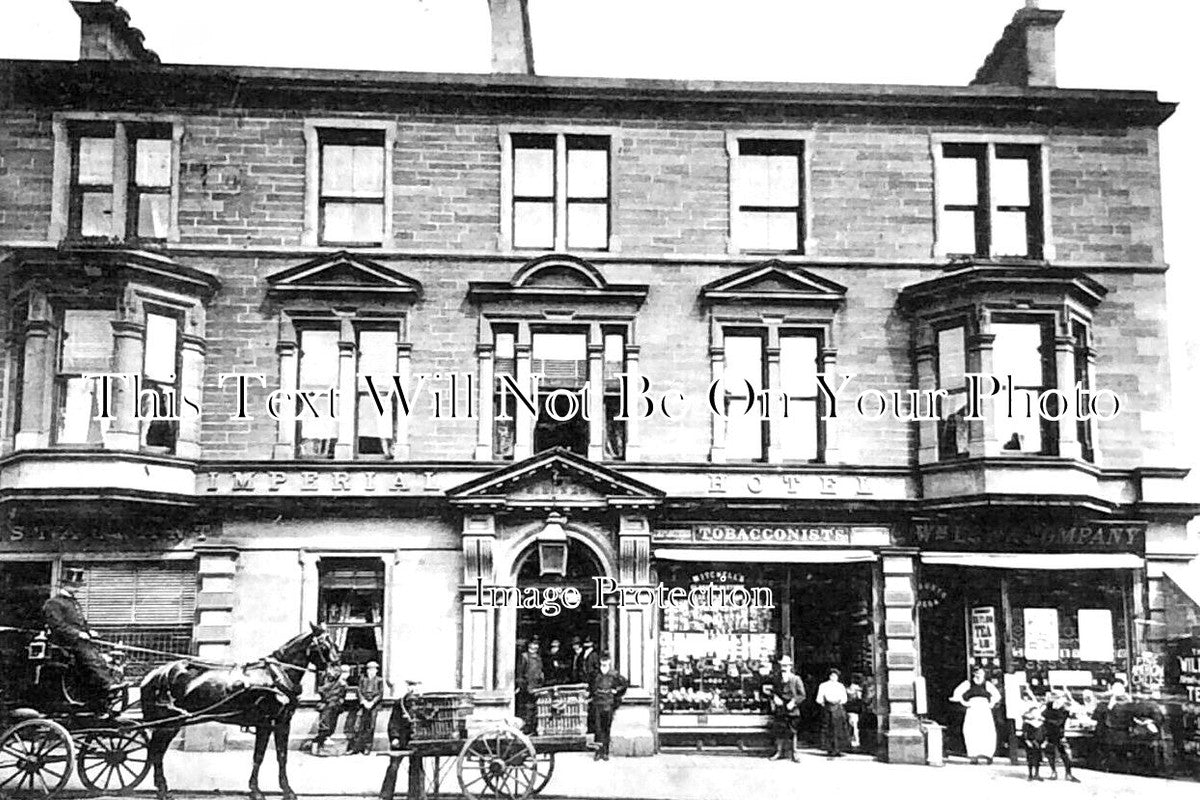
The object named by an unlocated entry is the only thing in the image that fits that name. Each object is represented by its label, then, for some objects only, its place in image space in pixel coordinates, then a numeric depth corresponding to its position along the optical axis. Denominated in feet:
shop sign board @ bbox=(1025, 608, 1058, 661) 48.57
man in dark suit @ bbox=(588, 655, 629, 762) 44.01
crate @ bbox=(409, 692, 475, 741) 33.17
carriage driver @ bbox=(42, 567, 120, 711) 33.83
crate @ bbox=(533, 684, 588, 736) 34.81
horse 34.53
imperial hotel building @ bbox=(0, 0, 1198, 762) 47.14
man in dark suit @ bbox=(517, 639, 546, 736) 46.26
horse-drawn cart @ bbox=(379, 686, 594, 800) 33.27
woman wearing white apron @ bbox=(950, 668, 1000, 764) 46.44
